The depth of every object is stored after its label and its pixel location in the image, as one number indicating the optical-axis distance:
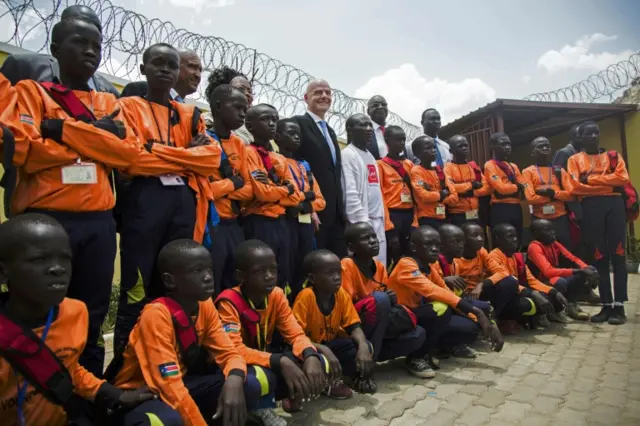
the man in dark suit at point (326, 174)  4.47
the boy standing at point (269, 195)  3.48
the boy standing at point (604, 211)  5.29
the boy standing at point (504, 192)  5.72
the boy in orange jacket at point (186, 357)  2.03
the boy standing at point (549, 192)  5.75
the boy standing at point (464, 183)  5.58
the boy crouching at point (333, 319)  3.15
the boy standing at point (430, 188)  5.03
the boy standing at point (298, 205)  3.79
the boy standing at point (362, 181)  4.52
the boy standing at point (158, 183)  2.55
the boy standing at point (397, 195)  4.94
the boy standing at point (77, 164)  2.21
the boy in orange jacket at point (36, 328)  1.77
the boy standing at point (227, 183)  3.14
